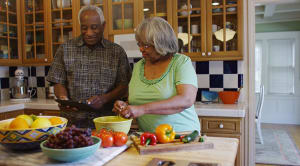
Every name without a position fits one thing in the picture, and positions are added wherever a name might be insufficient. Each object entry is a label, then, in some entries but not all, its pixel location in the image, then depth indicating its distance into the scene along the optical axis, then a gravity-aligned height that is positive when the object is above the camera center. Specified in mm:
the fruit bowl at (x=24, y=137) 1150 -246
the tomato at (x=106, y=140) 1256 -284
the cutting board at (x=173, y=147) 1198 -310
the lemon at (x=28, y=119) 1209 -181
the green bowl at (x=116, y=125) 1351 -238
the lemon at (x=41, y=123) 1198 -197
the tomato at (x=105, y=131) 1309 -256
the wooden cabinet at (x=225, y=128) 2451 -473
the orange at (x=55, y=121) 1279 -201
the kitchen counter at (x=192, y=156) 1107 -334
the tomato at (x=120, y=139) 1271 -284
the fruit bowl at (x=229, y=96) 2770 -223
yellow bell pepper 1245 -260
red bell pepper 1241 -281
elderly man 1989 +43
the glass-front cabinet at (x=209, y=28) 2703 +444
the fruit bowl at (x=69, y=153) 1043 -285
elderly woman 1447 -42
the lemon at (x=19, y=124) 1161 -193
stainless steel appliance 3377 -144
